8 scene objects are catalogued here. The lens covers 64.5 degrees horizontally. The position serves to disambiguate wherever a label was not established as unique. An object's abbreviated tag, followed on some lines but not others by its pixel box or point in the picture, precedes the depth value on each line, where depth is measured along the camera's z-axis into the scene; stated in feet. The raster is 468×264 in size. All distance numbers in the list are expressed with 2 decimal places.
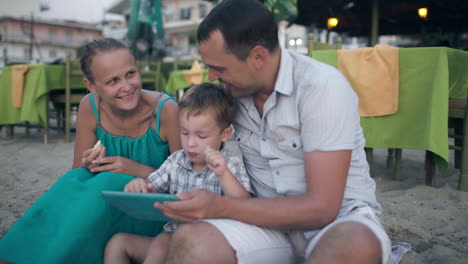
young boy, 5.08
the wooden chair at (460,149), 9.52
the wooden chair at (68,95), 17.65
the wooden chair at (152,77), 20.79
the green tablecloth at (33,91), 17.08
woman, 4.86
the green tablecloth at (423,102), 8.72
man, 3.84
